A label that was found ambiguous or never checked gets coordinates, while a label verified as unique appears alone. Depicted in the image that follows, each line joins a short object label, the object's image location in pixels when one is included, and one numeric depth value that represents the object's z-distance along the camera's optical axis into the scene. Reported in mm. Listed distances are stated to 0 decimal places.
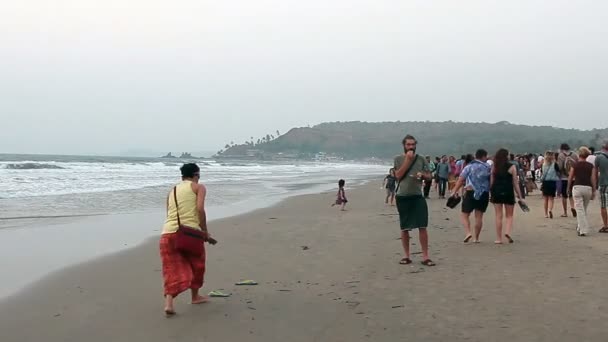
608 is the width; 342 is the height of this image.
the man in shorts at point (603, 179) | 9734
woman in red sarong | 5555
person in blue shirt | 8992
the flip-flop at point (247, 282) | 6741
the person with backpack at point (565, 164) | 12320
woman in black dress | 8914
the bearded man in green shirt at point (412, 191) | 7258
